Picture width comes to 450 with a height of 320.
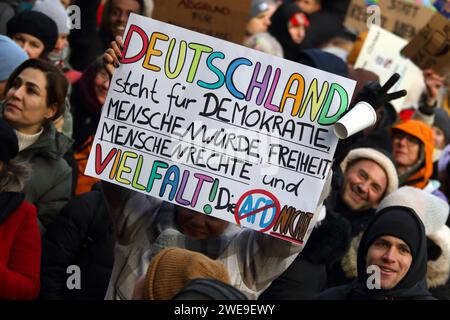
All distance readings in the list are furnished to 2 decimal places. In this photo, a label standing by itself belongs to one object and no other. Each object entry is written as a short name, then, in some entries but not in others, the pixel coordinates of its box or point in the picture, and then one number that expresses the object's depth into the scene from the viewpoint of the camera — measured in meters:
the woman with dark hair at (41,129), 5.63
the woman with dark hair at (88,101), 6.87
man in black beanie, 5.10
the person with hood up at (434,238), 5.88
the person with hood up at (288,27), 9.41
